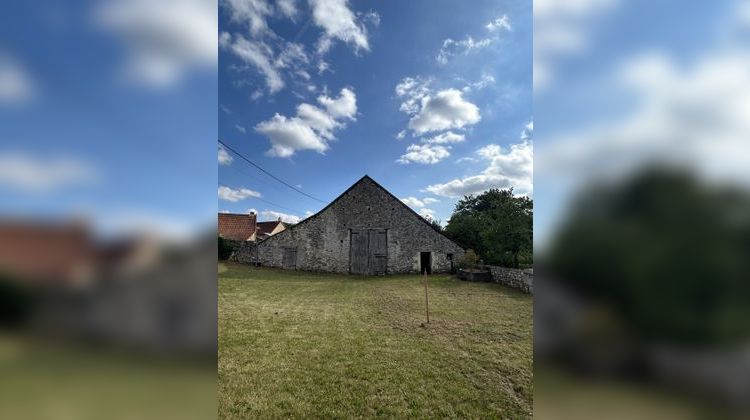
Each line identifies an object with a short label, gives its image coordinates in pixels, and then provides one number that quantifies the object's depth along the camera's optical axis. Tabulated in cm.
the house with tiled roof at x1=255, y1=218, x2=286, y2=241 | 3362
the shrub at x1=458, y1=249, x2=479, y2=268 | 1487
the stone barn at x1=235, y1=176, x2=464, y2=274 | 1666
